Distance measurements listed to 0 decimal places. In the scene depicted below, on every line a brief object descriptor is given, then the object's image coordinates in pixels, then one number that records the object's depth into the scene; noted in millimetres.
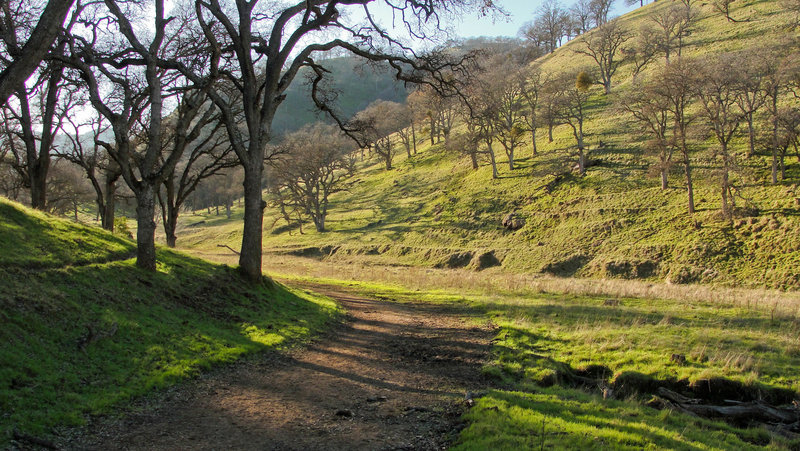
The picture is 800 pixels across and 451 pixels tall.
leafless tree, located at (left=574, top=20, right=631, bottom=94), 66438
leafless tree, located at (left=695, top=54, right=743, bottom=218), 31775
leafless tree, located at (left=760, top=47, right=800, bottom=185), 32750
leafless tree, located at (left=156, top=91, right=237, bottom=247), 17438
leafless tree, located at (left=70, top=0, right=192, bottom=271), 11875
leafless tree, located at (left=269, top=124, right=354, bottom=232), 52219
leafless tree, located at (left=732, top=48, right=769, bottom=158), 33656
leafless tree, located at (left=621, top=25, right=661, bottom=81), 65188
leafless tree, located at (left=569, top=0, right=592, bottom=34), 111750
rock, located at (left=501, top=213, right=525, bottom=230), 40438
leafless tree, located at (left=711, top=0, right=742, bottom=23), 71644
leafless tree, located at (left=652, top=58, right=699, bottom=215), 33188
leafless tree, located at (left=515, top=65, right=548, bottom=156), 51250
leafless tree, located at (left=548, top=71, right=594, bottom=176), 45000
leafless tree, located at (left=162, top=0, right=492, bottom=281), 14062
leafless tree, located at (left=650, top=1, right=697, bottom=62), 65812
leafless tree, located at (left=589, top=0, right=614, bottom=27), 107944
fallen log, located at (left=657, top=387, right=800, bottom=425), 7738
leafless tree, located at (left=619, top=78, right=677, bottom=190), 34719
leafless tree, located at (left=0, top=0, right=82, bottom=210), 13508
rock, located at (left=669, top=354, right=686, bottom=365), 9732
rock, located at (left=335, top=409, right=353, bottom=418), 6750
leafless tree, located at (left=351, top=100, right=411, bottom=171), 74000
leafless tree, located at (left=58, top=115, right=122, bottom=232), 20859
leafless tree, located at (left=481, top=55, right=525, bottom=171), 49062
